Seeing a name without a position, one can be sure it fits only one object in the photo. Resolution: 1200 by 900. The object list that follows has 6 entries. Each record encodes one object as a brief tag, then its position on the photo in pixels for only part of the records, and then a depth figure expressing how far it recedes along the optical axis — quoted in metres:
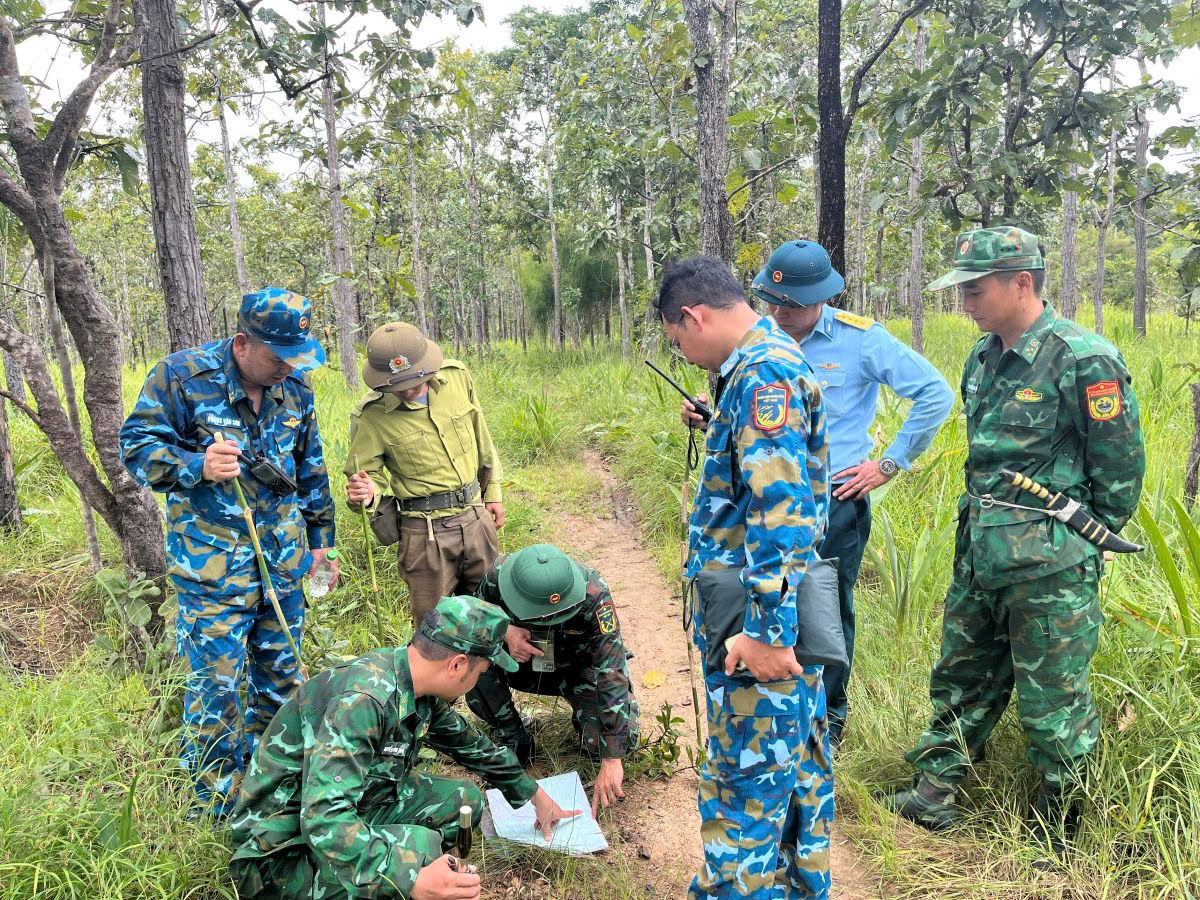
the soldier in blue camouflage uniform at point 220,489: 2.26
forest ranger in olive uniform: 2.85
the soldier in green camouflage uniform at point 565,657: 2.33
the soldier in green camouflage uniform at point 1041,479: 1.96
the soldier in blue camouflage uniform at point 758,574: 1.60
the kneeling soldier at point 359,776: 1.69
